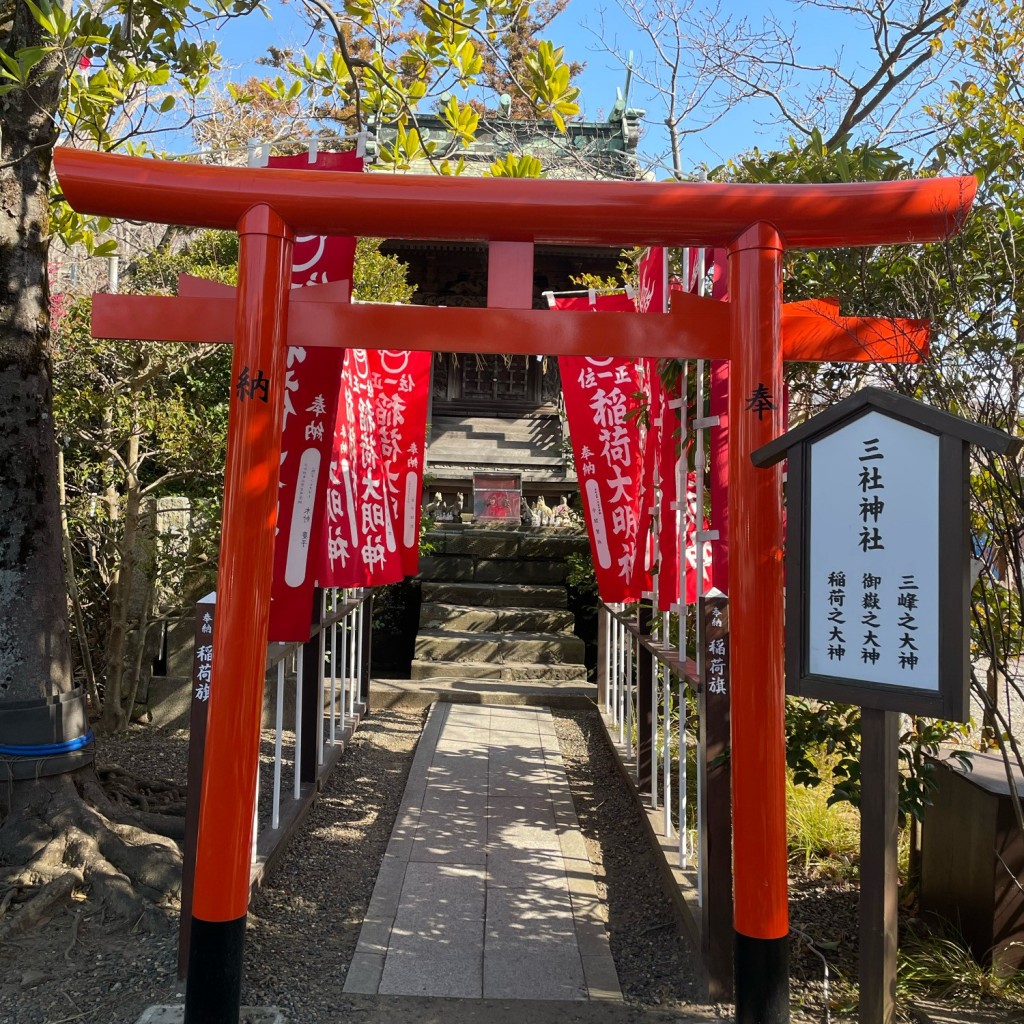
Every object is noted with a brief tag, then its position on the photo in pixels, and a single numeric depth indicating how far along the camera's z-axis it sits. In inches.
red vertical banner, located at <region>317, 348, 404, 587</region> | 206.1
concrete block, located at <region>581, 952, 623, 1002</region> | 127.0
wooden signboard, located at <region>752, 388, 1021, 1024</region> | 89.7
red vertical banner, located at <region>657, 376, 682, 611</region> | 159.6
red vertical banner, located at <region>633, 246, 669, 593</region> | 162.7
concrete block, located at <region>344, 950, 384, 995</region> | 125.6
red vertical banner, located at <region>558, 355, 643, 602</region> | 194.1
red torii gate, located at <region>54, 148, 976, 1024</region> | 114.1
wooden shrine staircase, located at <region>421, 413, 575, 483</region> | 550.3
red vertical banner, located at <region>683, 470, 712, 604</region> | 160.7
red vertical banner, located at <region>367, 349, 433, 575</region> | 241.6
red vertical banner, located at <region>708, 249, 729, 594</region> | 140.8
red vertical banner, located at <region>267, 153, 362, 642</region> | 136.5
